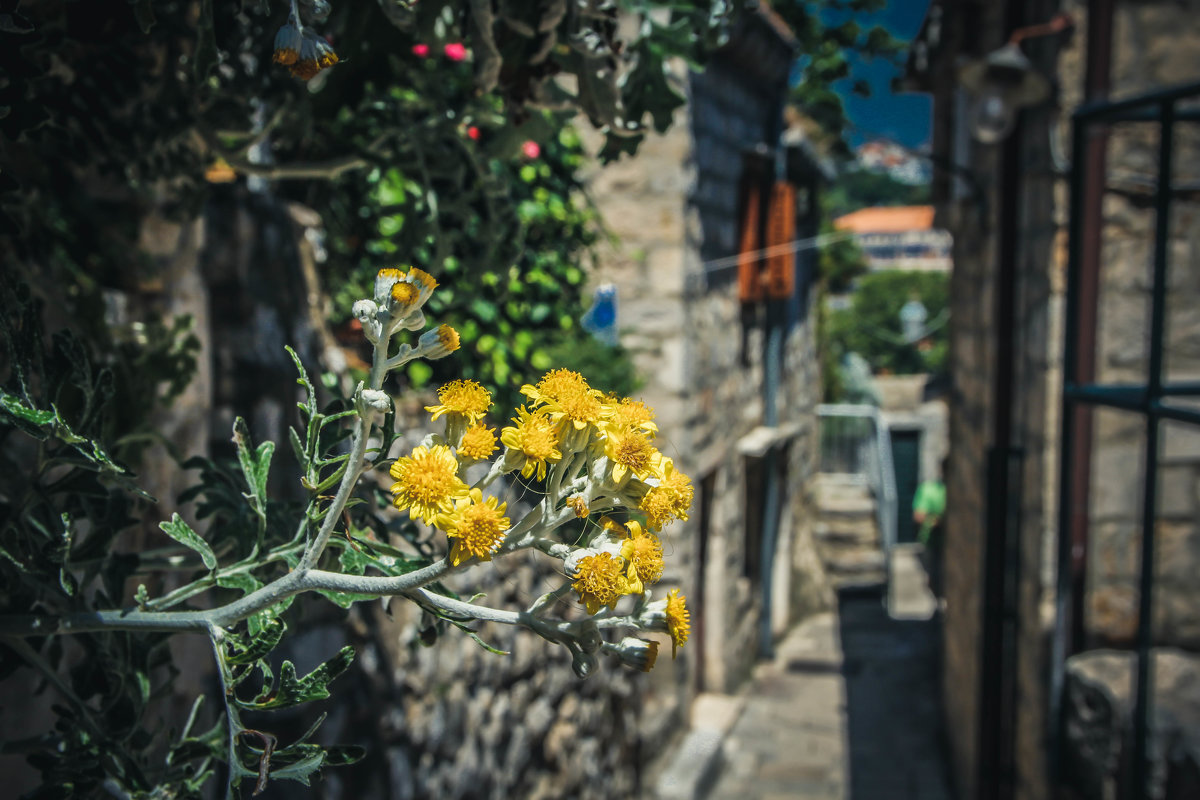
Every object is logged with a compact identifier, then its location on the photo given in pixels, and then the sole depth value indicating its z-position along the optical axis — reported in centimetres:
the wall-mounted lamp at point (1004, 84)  394
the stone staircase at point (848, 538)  1194
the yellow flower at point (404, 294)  83
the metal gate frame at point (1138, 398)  212
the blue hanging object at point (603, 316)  527
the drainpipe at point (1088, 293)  370
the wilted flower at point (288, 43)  95
